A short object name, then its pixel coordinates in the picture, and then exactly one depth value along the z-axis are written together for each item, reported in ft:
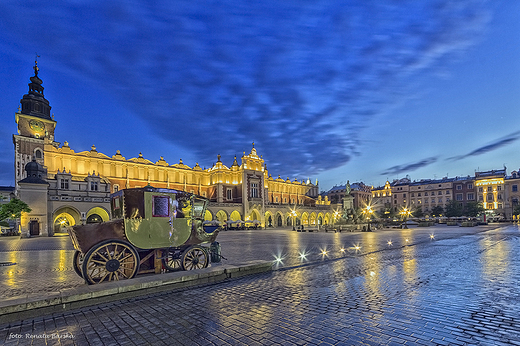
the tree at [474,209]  264.35
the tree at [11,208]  49.62
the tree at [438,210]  299.79
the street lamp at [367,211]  148.57
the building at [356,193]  345.92
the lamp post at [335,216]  260.79
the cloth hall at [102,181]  129.39
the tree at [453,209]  274.98
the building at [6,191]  227.08
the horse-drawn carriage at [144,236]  26.27
